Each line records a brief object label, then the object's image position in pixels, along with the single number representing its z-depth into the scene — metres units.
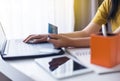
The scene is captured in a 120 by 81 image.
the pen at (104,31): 0.76
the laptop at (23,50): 0.83
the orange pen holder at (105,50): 0.71
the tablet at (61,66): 0.65
